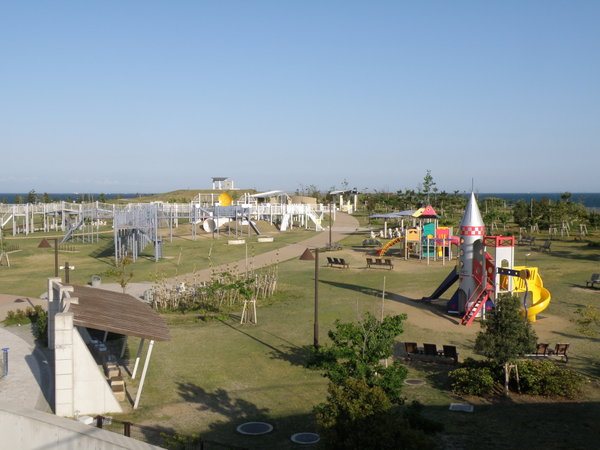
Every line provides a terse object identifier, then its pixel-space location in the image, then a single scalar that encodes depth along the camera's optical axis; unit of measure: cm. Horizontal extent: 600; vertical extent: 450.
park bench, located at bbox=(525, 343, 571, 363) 1814
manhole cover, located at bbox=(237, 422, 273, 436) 1310
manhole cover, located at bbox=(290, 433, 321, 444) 1262
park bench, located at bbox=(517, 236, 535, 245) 4579
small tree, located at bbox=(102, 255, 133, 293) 3447
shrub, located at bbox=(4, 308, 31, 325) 2380
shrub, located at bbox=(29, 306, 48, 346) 2133
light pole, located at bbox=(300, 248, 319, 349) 1911
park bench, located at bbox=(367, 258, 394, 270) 3741
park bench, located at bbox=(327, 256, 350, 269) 3828
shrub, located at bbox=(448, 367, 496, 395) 1546
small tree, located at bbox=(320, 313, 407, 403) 1270
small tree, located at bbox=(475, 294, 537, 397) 1549
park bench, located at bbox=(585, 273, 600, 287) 2909
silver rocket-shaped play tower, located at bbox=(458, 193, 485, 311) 2517
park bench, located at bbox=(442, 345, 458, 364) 1805
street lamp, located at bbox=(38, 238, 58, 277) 2739
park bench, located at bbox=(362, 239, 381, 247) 5068
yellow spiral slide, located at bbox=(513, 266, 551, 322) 2373
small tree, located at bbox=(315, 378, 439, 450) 941
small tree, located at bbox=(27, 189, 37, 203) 10857
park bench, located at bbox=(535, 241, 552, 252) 4356
